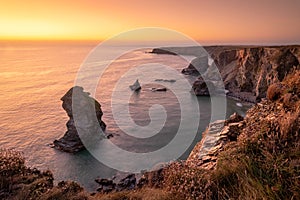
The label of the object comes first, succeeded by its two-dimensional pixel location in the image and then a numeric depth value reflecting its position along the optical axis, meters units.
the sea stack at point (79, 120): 32.53
